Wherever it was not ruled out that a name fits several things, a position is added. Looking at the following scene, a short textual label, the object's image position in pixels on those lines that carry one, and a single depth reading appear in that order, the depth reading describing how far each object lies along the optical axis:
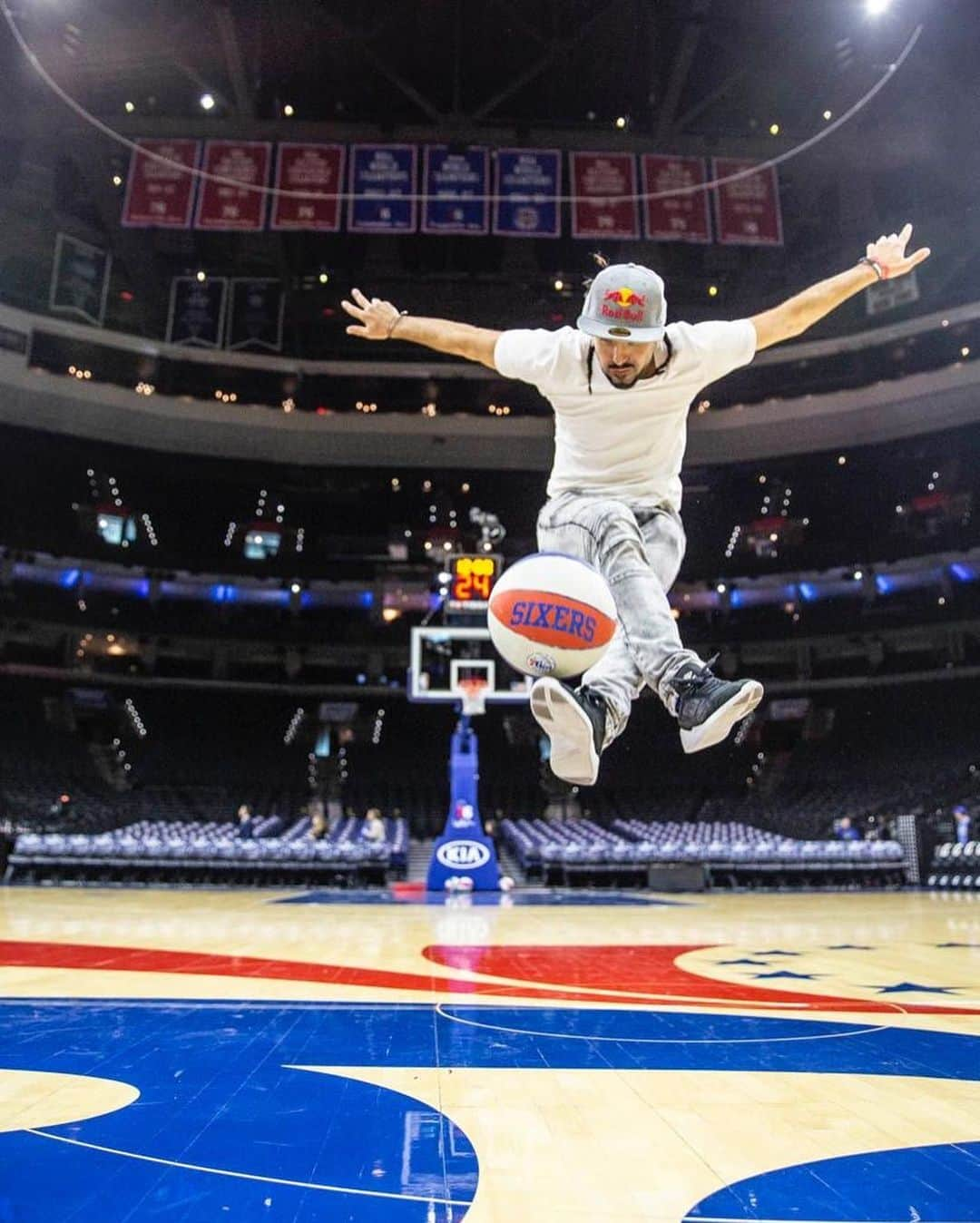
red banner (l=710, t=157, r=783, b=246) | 16.31
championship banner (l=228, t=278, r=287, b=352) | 24.20
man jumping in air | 2.98
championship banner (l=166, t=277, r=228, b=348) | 24.03
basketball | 2.87
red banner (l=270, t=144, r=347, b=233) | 15.98
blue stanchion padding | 17.73
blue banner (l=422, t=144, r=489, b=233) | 16.11
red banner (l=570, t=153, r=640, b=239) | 16.02
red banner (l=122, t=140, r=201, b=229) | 16.23
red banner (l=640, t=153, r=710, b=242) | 16.02
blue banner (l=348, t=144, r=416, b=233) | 16.00
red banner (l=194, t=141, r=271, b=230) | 15.86
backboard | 16.86
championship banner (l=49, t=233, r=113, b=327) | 22.28
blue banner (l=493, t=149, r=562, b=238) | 16.05
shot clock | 11.19
